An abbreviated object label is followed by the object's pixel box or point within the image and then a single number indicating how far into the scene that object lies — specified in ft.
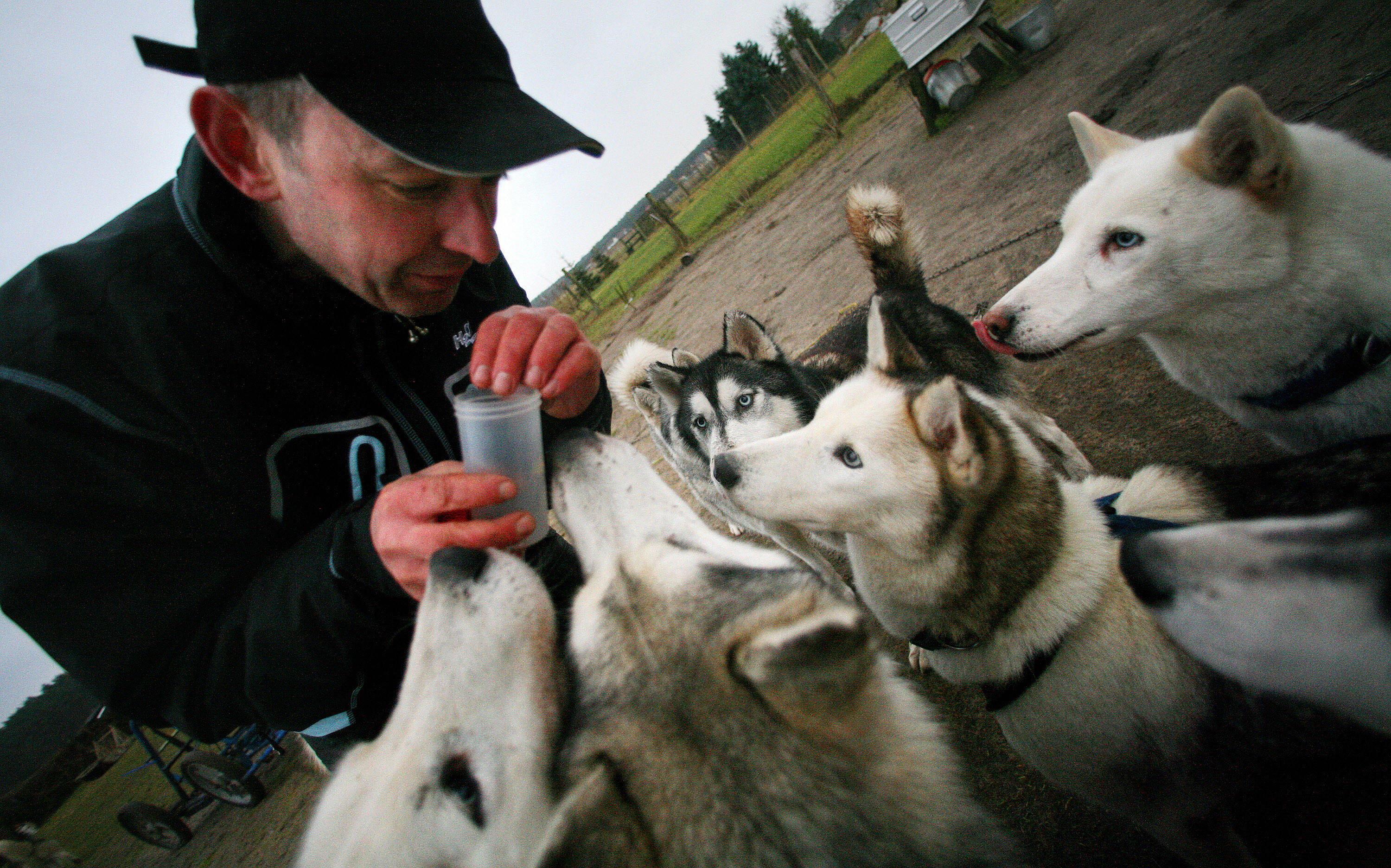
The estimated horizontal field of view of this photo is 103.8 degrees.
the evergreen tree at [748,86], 149.07
